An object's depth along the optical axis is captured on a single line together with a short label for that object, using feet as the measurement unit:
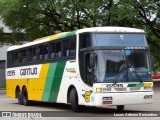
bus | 52.22
